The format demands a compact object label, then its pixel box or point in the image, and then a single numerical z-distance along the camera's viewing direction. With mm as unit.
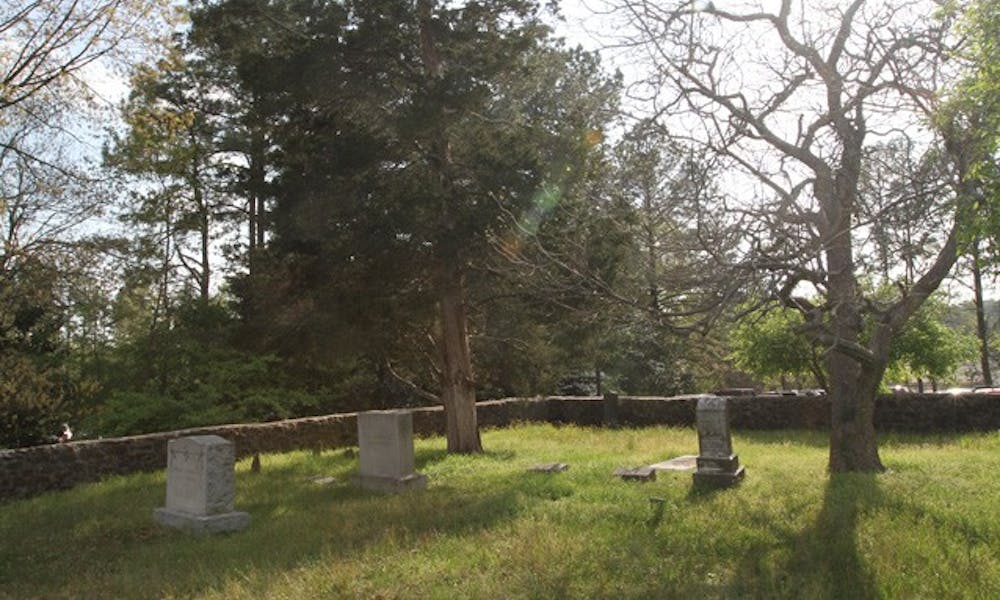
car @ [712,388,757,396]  26403
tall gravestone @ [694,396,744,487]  11156
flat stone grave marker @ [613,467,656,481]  11844
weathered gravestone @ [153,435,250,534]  10141
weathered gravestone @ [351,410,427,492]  12391
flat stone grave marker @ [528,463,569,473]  13352
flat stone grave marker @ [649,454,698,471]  13148
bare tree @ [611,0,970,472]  8648
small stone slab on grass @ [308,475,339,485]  13438
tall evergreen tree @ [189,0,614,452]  14078
